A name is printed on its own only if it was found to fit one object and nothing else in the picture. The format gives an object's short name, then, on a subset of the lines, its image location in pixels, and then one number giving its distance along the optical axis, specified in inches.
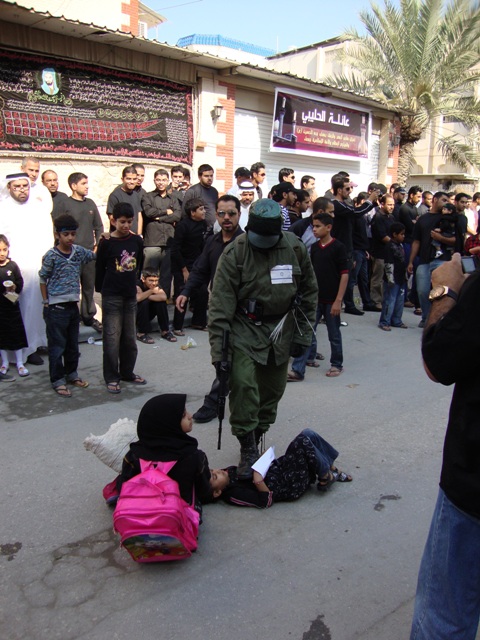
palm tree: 635.5
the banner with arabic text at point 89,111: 340.5
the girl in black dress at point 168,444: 128.9
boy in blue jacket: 225.1
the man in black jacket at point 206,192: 349.4
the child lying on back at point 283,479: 146.1
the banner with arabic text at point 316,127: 519.7
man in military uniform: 153.0
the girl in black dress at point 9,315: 237.1
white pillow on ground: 142.9
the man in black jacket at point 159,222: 330.3
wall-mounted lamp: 456.8
